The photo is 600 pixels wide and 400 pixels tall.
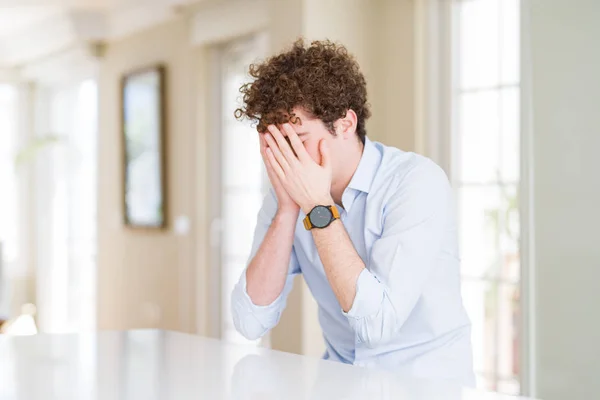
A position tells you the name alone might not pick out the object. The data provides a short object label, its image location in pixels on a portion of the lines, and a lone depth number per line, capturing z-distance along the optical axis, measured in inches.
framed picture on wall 222.5
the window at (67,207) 271.7
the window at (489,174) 135.4
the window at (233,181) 196.7
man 63.3
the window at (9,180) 304.0
